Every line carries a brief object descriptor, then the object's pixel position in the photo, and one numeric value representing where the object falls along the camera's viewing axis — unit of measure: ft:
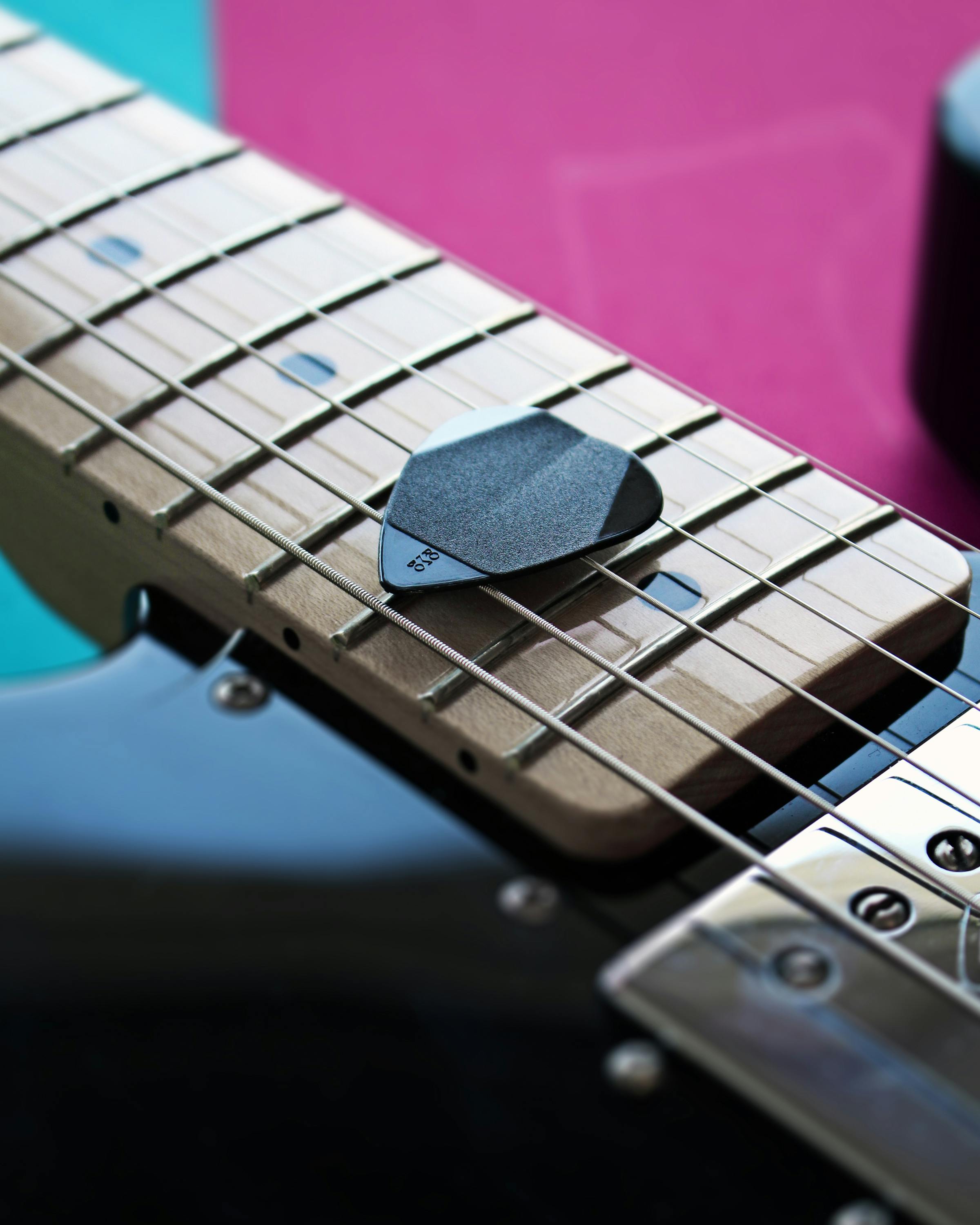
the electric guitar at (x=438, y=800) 1.08
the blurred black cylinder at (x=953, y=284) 1.49
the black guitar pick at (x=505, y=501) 1.19
